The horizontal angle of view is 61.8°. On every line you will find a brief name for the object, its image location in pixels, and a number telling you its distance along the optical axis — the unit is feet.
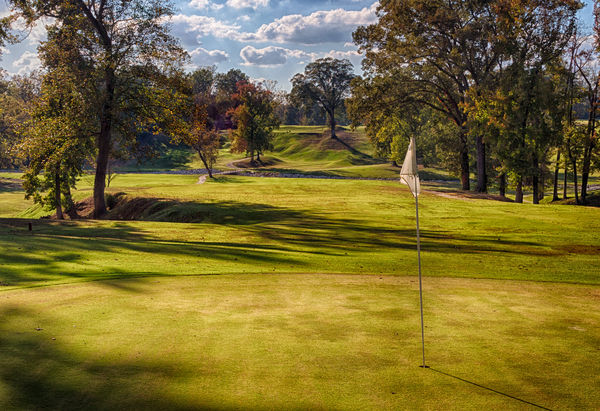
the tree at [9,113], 105.70
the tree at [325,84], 414.00
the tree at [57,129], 95.96
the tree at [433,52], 142.82
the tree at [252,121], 294.25
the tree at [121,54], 102.42
